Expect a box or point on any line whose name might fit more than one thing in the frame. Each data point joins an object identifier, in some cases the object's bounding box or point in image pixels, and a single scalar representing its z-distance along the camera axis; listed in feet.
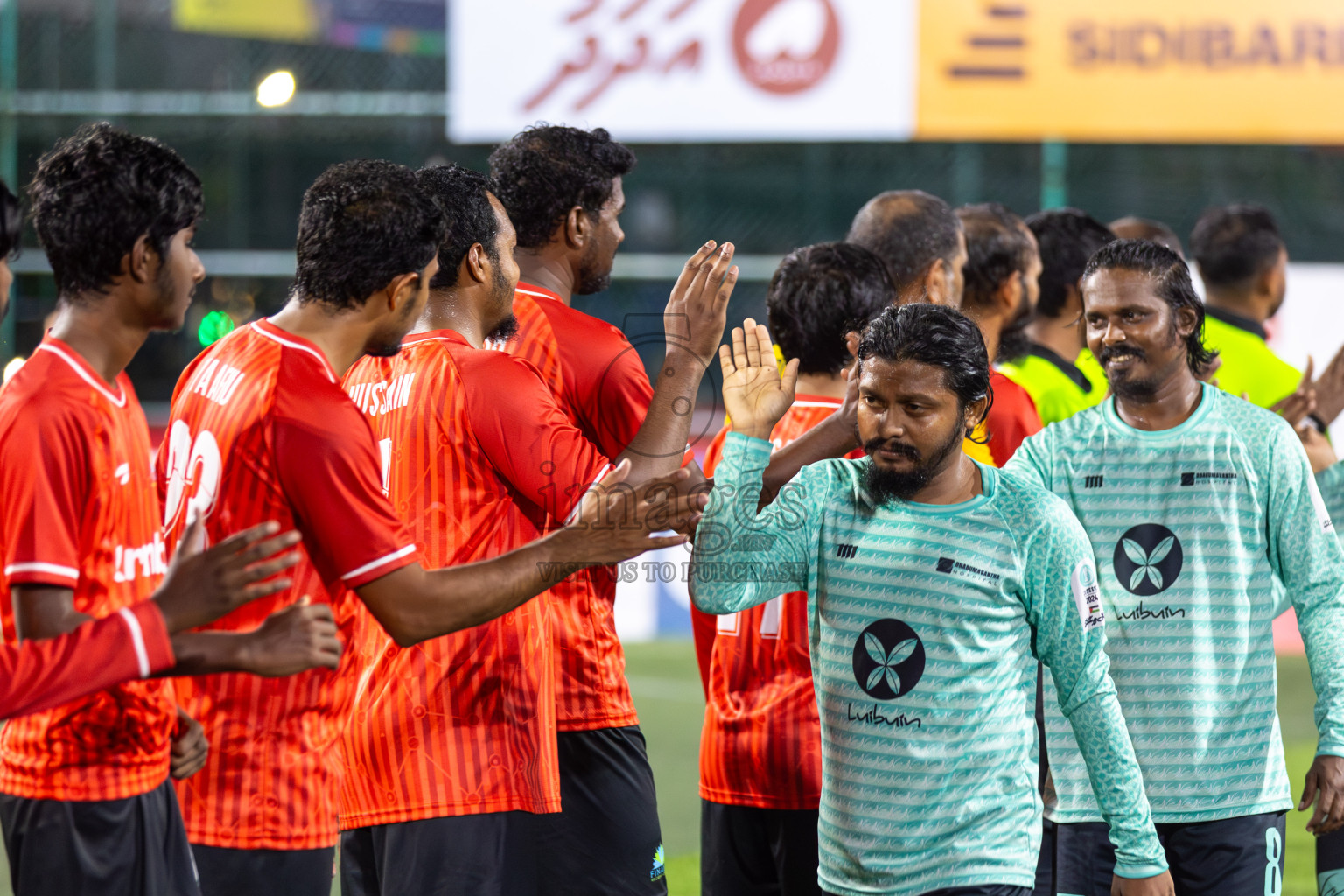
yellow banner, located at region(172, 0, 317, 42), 85.76
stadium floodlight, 82.17
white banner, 83.41
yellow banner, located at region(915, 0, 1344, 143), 82.38
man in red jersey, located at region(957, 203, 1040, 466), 31.50
